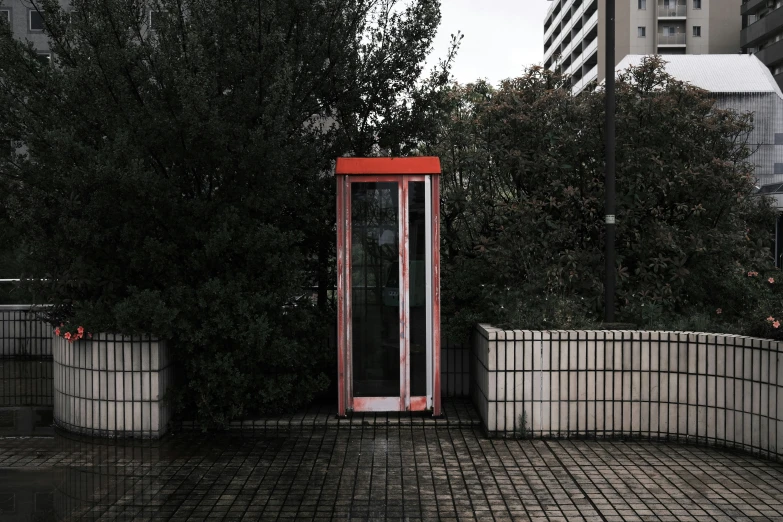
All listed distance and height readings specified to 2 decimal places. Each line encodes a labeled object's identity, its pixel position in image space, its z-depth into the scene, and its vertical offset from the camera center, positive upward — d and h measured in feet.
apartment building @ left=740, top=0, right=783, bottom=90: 206.80 +59.46
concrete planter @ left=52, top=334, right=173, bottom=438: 23.77 -4.23
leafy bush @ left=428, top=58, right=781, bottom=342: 28.66 +1.60
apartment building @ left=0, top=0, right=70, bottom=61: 137.59 +40.28
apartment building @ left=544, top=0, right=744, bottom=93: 236.63 +67.30
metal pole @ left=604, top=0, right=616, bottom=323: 26.08 +2.06
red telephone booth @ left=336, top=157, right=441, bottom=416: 25.52 -1.23
